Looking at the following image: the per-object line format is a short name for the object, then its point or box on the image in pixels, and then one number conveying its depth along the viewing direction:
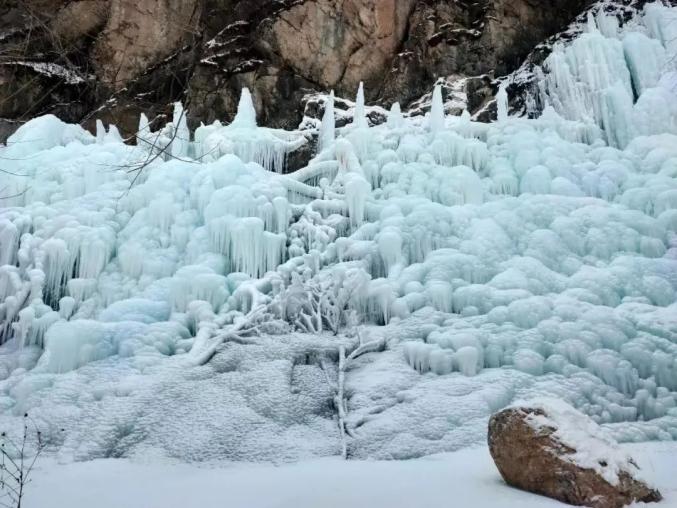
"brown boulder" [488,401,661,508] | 4.23
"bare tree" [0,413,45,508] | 5.66
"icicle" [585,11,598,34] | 13.72
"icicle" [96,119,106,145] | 12.58
